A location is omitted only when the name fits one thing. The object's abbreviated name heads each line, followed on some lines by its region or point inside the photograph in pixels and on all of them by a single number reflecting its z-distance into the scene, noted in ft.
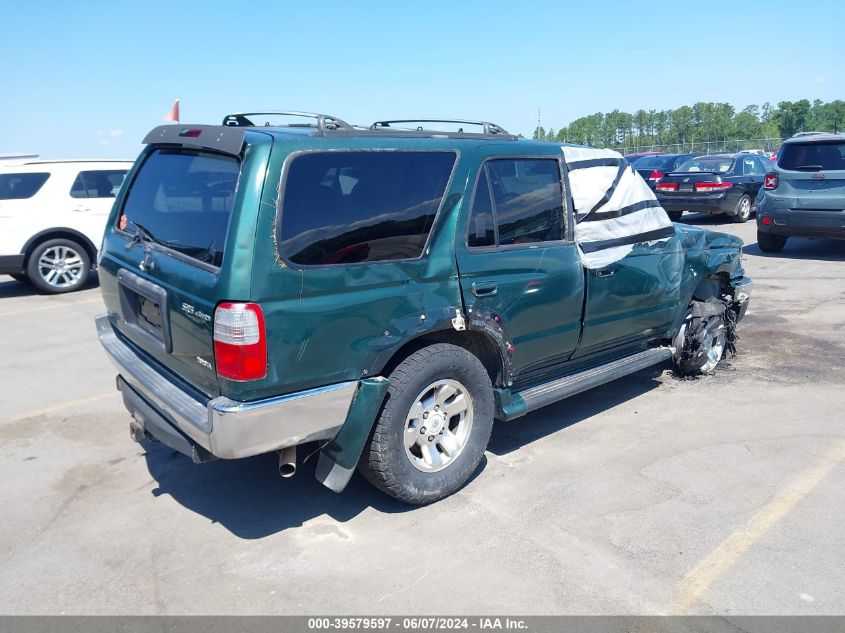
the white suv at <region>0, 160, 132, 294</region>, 31.73
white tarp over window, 15.33
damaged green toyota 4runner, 10.43
